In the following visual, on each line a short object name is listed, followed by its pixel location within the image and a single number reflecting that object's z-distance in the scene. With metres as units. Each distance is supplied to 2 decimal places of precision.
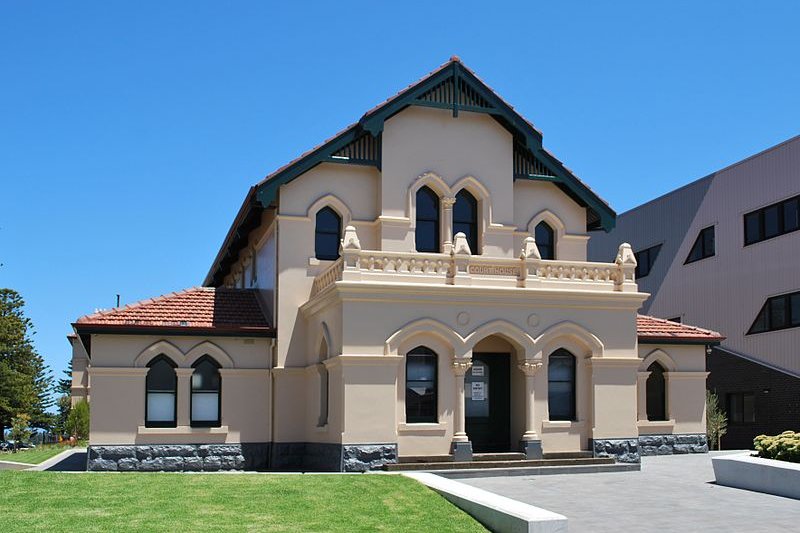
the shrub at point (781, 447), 18.72
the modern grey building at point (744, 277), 33.88
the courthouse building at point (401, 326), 22.70
